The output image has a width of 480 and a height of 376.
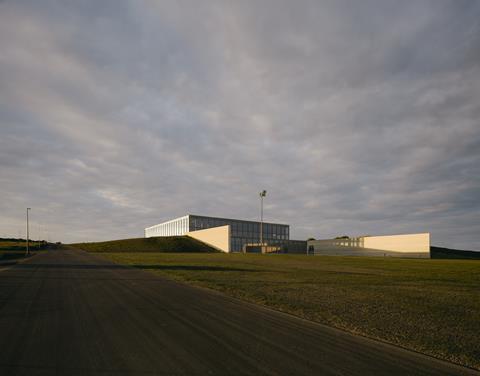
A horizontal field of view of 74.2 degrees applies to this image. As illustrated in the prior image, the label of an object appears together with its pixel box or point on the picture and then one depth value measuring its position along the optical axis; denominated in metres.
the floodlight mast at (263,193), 95.33
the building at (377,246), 74.81
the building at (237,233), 101.69
